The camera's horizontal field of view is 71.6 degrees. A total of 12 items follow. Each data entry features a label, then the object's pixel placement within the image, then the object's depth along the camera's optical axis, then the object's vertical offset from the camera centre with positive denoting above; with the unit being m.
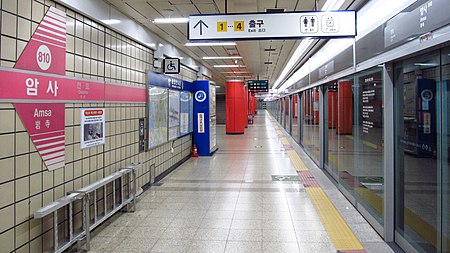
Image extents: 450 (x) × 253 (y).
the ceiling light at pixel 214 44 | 7.14 +1.84
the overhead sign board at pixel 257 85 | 16.59 +2.02
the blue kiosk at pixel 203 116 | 9.38 +0.22
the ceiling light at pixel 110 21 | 4.12 +1.40
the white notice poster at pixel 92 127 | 3.60 -0.05
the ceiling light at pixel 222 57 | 9.30 +1.97
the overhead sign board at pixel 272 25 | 3.65 +1.15
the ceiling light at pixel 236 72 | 14.04 +2.30
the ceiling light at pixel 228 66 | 11.47 +2.12
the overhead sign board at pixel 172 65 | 6.46 +1.21
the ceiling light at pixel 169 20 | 5.15 +1.72
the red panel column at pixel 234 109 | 17.09 +0.77
